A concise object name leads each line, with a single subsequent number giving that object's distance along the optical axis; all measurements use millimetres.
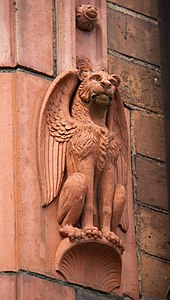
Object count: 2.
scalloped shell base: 6250
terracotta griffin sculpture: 6301
